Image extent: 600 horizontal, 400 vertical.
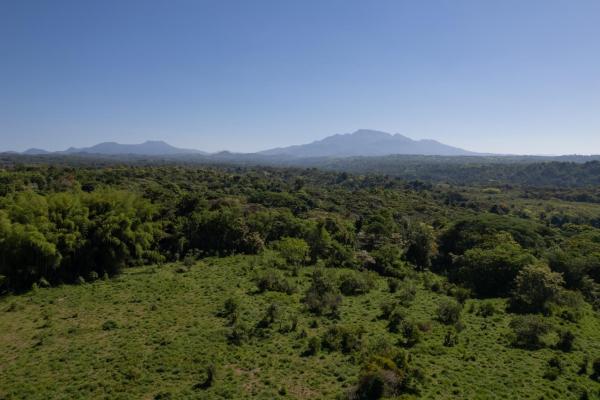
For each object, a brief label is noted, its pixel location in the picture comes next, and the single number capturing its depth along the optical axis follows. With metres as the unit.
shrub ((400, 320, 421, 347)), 25.40
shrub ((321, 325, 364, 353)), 24.16
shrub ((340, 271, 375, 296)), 37.64
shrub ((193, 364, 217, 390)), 19.75
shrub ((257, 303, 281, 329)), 27.78
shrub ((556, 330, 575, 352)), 25.83
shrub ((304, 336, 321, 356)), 23.70
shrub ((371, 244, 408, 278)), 48.02
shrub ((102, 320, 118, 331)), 26.66
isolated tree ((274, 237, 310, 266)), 46.78
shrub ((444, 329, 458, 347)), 25.61
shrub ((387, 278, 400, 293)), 39.62
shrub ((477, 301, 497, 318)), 32.78
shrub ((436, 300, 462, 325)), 30.27
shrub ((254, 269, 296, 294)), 36.03
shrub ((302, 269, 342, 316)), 31.09
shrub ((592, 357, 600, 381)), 21.97
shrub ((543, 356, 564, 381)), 21.48
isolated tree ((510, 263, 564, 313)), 34.28
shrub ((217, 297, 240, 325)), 29.27
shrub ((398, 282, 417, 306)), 35.12
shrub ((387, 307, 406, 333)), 28.10
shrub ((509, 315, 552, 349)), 26.22
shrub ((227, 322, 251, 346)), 24.81
